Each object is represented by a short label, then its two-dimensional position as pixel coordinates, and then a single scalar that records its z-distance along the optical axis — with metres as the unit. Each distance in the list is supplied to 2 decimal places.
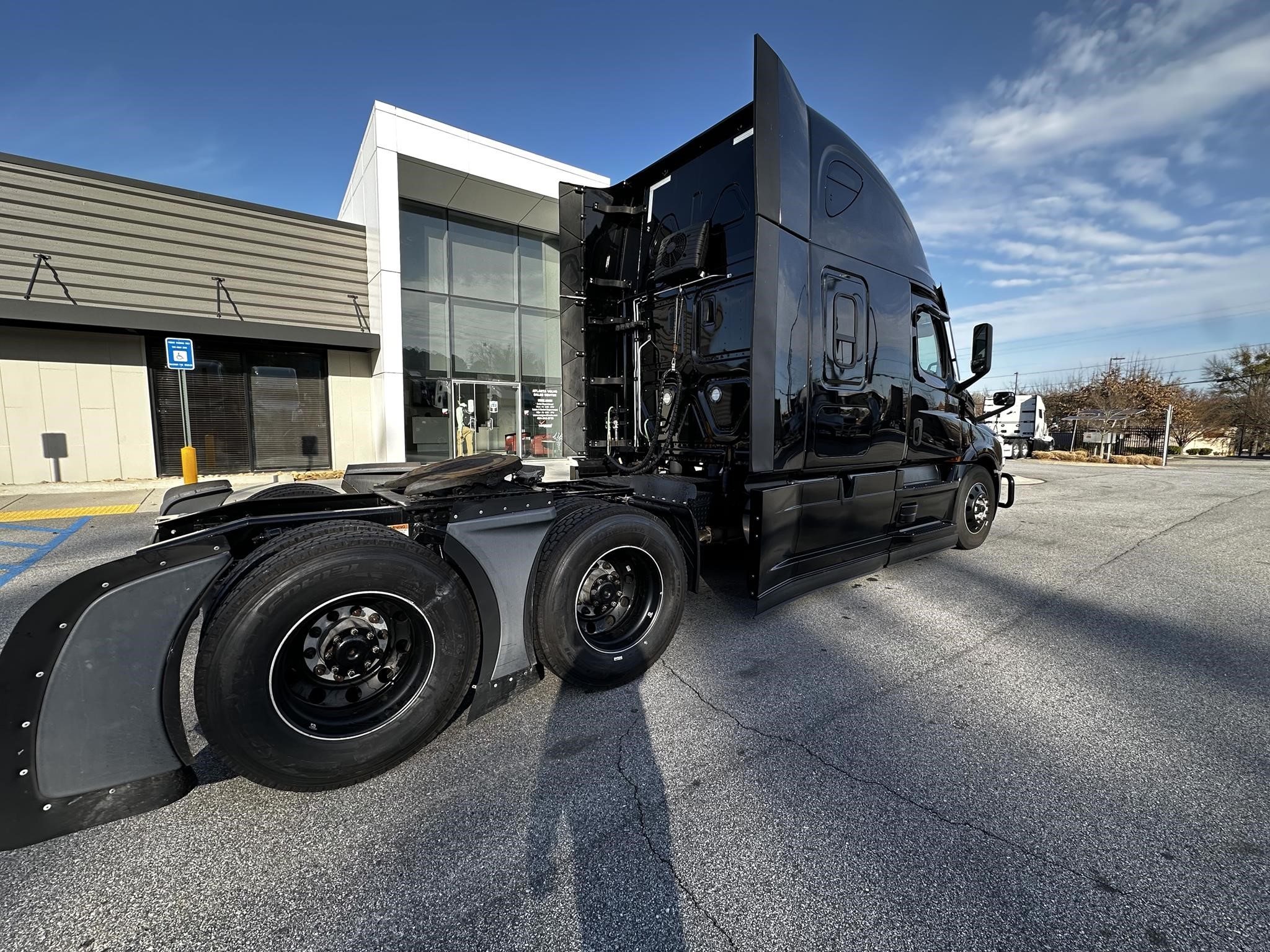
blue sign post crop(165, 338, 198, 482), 9.14
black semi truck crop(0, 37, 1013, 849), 1.83
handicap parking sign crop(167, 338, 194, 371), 9.12
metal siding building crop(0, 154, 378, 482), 10.62
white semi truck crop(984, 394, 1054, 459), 31.71
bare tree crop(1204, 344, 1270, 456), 33.66
